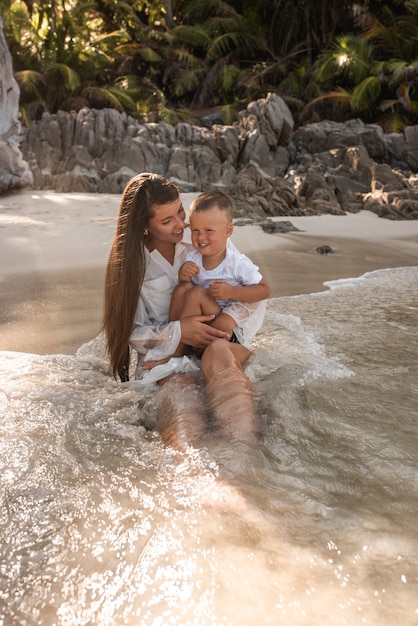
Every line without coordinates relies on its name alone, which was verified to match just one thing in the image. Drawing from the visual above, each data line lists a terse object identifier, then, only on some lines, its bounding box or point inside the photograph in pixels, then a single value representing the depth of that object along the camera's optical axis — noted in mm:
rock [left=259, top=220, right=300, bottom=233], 9008
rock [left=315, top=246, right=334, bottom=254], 7535
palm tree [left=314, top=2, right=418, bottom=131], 19375
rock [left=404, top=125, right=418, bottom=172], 16917
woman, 2590
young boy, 2834
